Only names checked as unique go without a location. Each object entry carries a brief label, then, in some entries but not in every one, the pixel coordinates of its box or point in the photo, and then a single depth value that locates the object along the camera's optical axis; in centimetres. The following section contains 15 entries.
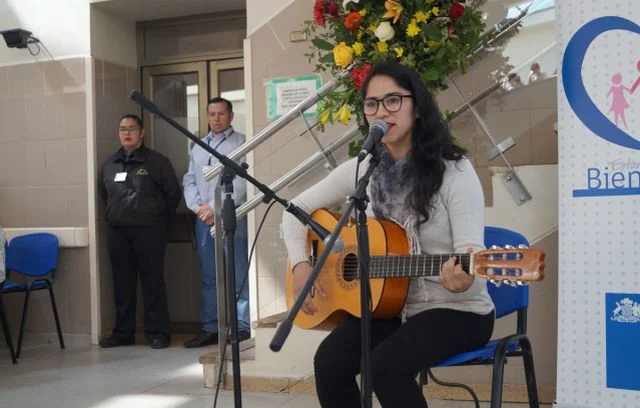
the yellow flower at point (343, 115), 353
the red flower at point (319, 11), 351
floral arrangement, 335
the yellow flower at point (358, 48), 342
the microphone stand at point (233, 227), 212
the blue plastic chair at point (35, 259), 538
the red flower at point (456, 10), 339
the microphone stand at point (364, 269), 193
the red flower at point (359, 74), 336
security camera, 565
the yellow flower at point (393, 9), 333
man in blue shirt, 519
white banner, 254
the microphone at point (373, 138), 197
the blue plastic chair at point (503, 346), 224
